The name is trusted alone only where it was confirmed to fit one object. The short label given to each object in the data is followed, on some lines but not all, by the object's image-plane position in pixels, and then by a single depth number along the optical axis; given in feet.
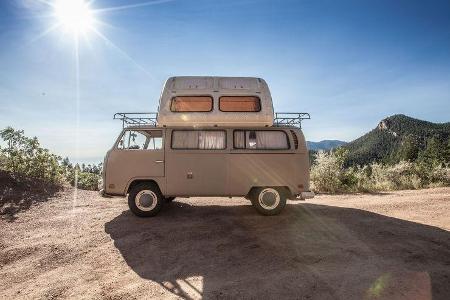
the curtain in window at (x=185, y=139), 25.72
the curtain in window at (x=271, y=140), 25.71
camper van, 25.22
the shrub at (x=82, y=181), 47.11
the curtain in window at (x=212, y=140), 25.70
